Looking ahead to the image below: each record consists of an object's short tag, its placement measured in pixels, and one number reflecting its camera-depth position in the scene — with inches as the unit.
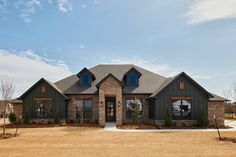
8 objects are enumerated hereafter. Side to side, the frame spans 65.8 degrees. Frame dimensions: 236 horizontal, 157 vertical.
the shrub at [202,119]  719.0
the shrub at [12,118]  812.8
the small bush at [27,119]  793.1
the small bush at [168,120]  719.2
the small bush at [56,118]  793.1
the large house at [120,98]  750.3
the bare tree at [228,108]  1461.0
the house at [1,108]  1334.7
